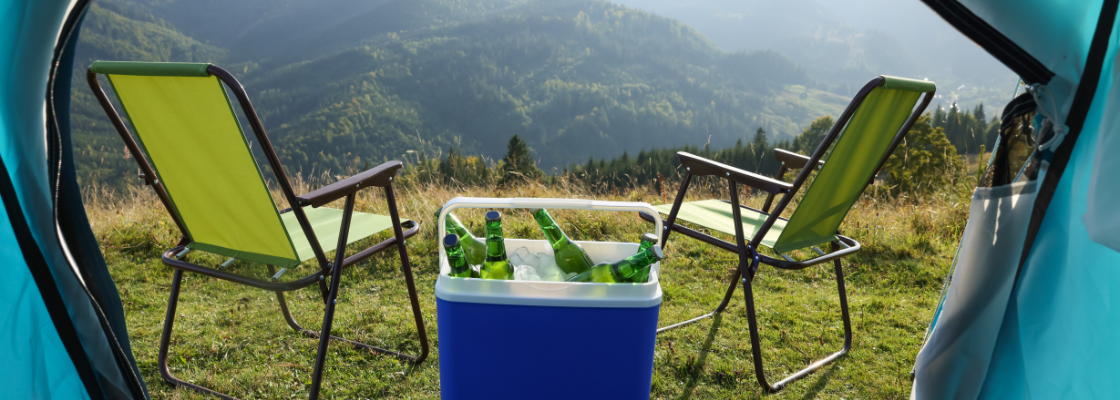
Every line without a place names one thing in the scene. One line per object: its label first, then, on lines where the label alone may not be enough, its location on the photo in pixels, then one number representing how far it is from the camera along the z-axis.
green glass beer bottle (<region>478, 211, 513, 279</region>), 1.38
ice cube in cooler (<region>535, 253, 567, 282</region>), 1.43
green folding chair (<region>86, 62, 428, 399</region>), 1.50
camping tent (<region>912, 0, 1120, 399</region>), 1.10
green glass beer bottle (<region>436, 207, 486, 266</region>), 1.54
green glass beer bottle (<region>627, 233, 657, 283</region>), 1.31
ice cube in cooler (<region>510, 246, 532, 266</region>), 1.50
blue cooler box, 1.24
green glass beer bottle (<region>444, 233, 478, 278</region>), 1.29
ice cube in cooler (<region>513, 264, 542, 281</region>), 1.40
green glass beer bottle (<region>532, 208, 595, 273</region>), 1.47
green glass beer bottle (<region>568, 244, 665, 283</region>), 1.29
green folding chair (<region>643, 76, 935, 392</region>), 1.75
